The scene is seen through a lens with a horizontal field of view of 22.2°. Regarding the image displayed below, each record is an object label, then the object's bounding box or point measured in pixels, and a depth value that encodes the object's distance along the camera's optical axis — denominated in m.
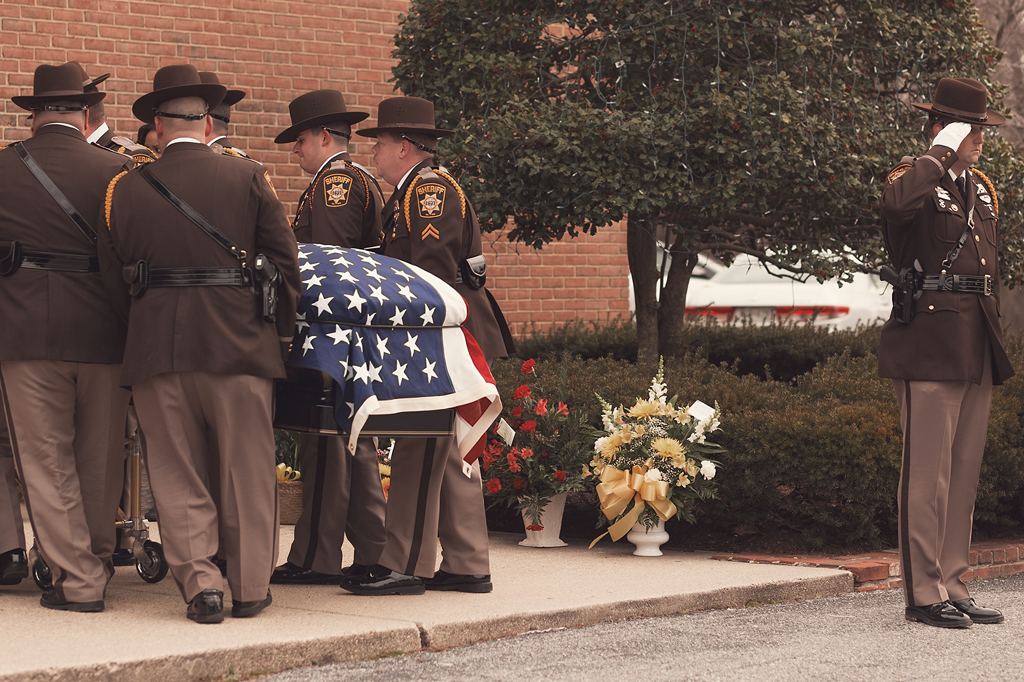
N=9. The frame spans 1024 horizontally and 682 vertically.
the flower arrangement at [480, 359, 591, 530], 13.81
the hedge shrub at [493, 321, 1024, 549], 13.24
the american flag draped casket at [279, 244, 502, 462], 10.22
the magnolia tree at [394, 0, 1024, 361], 16.20
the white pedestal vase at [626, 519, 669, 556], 13.50
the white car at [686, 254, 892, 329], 35.37
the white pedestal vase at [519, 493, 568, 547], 14.06
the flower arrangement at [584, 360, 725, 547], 13.31
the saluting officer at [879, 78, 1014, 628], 11.04
